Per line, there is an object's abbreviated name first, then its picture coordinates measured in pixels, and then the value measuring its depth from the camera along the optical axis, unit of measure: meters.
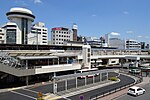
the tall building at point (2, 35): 67.48
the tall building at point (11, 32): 68.85
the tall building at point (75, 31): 92.55
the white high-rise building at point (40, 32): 77.51
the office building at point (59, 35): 78.69
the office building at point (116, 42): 109.87
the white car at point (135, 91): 18.50
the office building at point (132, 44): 109.87
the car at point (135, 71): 35.79
